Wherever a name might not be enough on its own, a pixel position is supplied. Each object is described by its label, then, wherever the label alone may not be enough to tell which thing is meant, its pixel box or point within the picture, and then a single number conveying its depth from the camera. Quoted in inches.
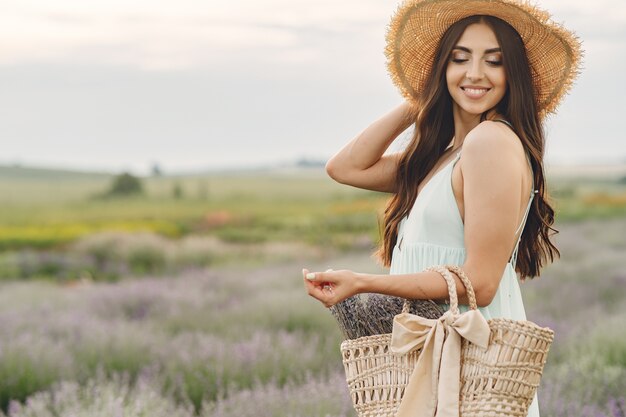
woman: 84.7
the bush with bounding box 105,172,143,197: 973.5
